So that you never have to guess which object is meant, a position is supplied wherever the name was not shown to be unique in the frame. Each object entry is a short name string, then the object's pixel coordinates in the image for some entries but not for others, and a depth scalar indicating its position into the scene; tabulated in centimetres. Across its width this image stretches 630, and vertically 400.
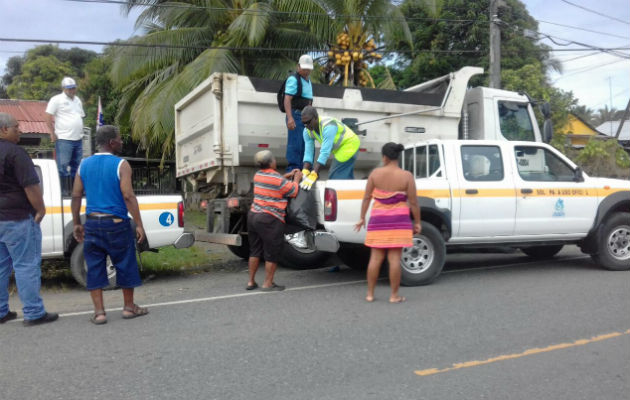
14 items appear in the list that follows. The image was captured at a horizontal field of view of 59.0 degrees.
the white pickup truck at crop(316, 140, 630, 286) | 653
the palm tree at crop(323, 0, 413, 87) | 1538
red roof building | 2012
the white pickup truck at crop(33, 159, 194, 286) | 679
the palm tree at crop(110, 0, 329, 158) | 1465
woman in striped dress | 583
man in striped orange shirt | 626
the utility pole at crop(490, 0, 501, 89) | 1468
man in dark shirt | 492
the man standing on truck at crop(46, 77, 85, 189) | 802
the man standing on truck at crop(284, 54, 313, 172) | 729
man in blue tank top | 507
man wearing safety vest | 666
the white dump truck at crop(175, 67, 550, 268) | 745
